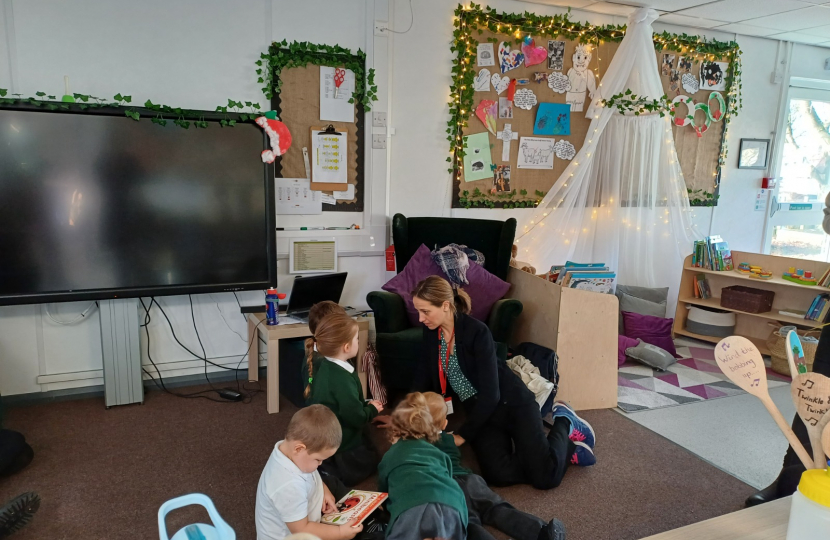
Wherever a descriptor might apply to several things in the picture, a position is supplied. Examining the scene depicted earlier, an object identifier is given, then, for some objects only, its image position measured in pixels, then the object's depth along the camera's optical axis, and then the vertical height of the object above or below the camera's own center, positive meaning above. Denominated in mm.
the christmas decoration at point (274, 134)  3344 +187
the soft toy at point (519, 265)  3901 -600
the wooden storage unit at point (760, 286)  4398 -848
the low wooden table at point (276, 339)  3213 -962
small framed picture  5355 +282
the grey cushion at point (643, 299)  4707 -965
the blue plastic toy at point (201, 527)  1550 -979
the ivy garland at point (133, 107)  2877 +275
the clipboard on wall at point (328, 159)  3807 +61
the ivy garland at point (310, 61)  3590 +669
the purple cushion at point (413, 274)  3605 -639
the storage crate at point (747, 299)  4484 -887
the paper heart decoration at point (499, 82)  4309 +682
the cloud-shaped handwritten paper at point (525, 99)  4406 +581
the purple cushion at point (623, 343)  4246 -1211
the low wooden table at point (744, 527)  1284 -769
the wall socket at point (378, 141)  3926 +198
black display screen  2930 -249
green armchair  3344 -737
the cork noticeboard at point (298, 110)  3684 +367
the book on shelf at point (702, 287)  4883 -874
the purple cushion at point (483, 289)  3553 -704
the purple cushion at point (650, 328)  4477 -1143
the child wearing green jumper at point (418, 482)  1726 -953
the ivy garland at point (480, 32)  4137 +1047
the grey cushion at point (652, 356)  4098 -1240
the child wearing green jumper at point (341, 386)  2338 -875
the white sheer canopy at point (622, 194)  4449 -117
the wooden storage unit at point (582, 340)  3324 -930
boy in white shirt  1745 -922
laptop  3457 -747
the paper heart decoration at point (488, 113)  4297 +455
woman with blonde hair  2510 -996
